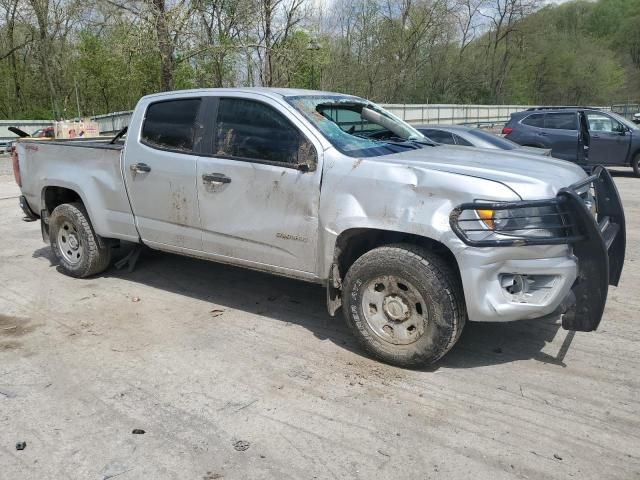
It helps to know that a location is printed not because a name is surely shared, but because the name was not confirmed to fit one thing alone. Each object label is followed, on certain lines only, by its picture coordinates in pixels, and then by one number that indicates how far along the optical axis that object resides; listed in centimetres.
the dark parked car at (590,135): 1335
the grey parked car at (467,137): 966
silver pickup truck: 345
